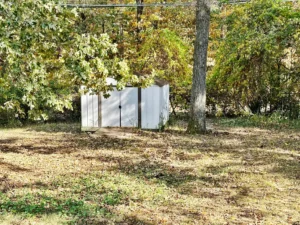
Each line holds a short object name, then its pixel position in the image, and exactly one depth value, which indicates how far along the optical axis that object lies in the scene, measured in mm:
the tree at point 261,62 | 13776
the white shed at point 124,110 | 12164
